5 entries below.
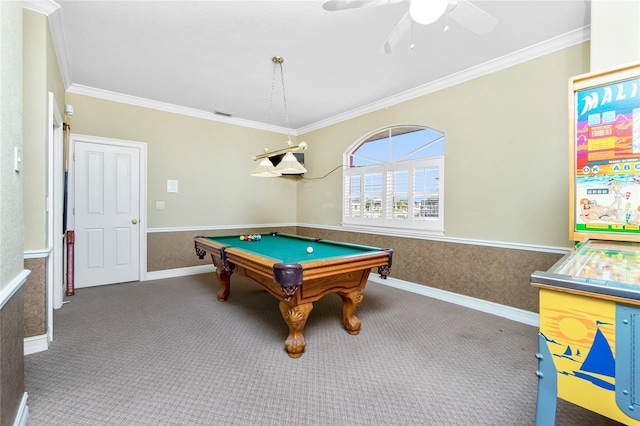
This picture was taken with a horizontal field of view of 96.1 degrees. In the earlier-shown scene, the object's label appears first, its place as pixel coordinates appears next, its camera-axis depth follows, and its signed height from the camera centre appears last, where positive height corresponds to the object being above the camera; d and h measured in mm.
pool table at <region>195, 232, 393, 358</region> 2127 -476
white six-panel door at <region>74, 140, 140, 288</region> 3945 -36
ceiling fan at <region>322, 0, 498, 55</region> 1548 +1241
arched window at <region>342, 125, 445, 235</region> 3824 +477
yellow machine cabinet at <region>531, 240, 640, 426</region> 937 -448
